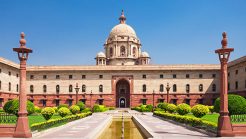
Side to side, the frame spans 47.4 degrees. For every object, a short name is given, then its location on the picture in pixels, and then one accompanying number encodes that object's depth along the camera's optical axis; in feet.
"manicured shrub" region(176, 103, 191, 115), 77.91
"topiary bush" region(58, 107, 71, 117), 73.82
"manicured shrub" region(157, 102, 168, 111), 100.53
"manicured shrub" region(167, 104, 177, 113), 91.60
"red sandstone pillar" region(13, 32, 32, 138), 39.99
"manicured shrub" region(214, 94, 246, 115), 62.59
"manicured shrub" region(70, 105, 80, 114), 89.76
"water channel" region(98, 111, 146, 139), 47.95
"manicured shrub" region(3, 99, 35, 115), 75.15
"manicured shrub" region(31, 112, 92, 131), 45.38
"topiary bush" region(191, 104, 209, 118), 66.28
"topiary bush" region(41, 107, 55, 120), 63.82
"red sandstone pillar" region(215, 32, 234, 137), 40.52
